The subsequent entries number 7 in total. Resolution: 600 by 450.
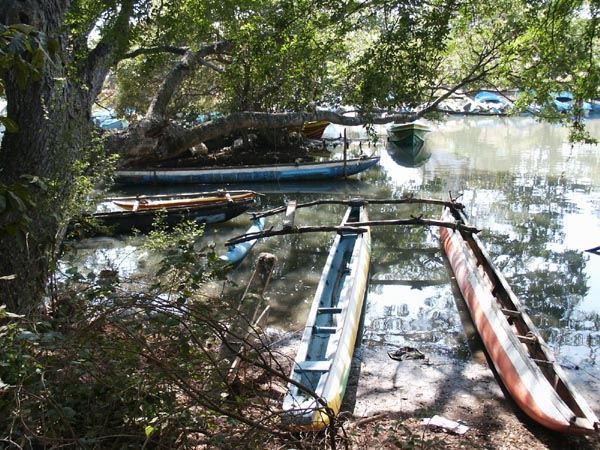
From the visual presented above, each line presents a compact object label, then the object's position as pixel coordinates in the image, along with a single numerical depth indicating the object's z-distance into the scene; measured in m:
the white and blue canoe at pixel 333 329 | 5.14
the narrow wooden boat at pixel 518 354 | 4.92
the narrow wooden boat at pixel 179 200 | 12.25
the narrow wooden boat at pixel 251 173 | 17.78
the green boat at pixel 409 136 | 26.08
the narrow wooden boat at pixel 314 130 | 25.88
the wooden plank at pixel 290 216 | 9.57
